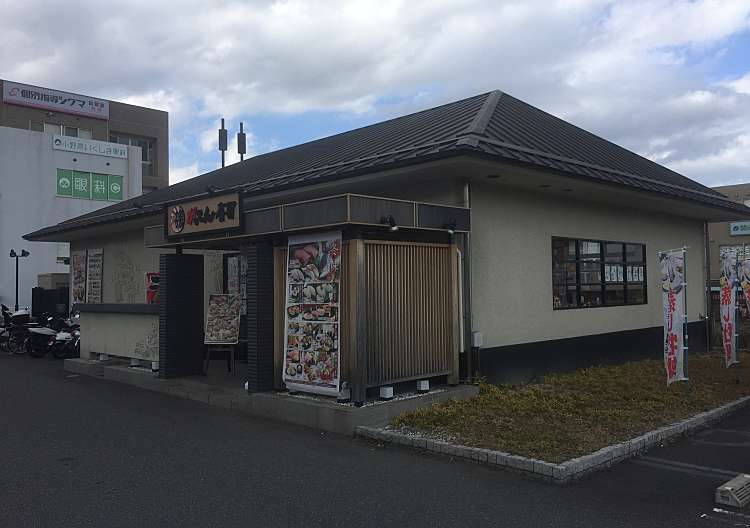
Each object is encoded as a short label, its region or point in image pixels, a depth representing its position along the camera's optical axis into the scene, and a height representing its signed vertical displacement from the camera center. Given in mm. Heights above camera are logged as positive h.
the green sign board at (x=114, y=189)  36188 +6346
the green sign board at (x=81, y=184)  34656 +6388
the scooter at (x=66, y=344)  15922 -1215
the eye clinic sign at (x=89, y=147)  34075 +8570
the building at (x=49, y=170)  31844 +7103
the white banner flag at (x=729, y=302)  10844 -194
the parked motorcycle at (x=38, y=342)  16406 -1178
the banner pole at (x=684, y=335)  9445 -674
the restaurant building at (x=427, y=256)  8156 +611
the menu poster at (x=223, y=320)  10812 -427
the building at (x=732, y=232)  42969 +4182
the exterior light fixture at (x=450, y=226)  8805 +966
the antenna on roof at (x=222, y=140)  31158 +7934
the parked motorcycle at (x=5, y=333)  18320 -1043
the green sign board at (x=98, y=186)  35594 +6403
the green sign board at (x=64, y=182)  33844 +6339
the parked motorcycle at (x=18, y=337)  17134 -1099
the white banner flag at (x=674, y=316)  9375 -371
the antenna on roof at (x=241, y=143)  30172 +7442
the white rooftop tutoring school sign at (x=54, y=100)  40875 +13525
